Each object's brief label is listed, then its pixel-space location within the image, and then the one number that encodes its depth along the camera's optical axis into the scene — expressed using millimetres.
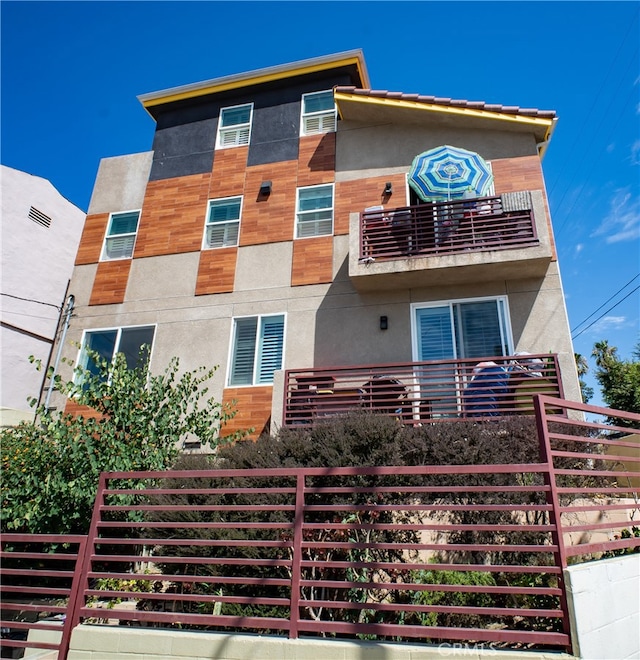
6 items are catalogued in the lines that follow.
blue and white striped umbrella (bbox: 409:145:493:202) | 9102
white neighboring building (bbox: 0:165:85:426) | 12797
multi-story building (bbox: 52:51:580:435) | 8398
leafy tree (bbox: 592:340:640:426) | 22750
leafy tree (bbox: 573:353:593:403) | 34297
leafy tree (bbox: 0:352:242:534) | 5965
